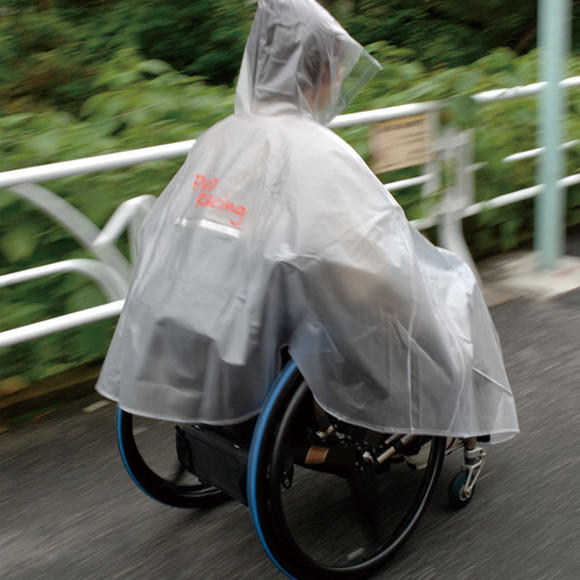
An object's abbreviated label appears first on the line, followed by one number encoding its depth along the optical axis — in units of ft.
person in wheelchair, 7.18
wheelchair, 7.41
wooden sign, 15.33
